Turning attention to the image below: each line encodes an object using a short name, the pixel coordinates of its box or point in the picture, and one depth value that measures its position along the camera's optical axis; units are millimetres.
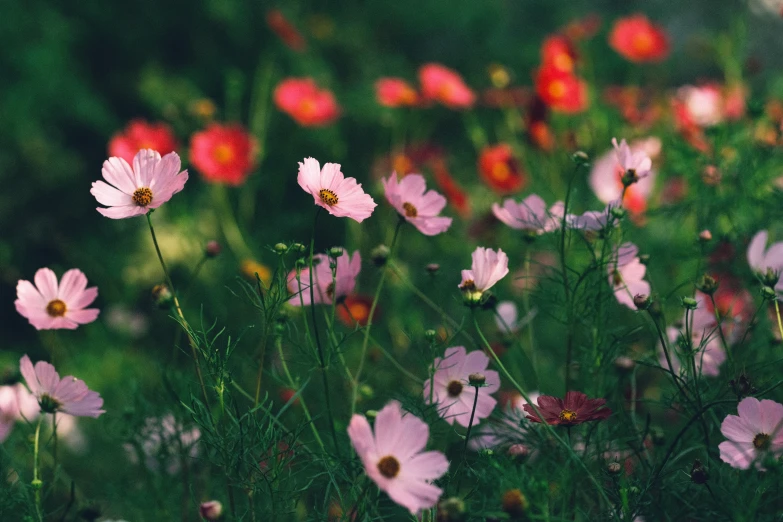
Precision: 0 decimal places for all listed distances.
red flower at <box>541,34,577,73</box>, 2326
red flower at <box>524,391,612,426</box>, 1333
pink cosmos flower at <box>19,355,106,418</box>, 1368
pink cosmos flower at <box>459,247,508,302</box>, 1374
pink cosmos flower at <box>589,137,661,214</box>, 1960
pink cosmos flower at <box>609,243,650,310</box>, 1474
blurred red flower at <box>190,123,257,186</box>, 2243
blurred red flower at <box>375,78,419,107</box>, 2358
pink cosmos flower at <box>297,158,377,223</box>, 1361
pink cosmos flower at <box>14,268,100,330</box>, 1413
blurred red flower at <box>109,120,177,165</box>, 2272
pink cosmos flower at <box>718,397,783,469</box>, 1325
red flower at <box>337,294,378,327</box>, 1786
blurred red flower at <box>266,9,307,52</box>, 2565
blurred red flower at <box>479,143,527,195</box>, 2255
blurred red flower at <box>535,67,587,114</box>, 2223
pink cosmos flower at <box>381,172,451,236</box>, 1442
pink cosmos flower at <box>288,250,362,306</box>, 1434
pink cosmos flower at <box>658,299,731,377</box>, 1476
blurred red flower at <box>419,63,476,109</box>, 2400
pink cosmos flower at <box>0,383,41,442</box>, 1499
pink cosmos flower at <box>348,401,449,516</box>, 1265
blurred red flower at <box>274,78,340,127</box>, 2476
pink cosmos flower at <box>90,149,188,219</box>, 1365
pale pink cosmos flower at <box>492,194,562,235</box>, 1469
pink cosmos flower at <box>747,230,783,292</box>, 1483
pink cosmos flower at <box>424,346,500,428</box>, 1410
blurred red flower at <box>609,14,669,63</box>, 2600
